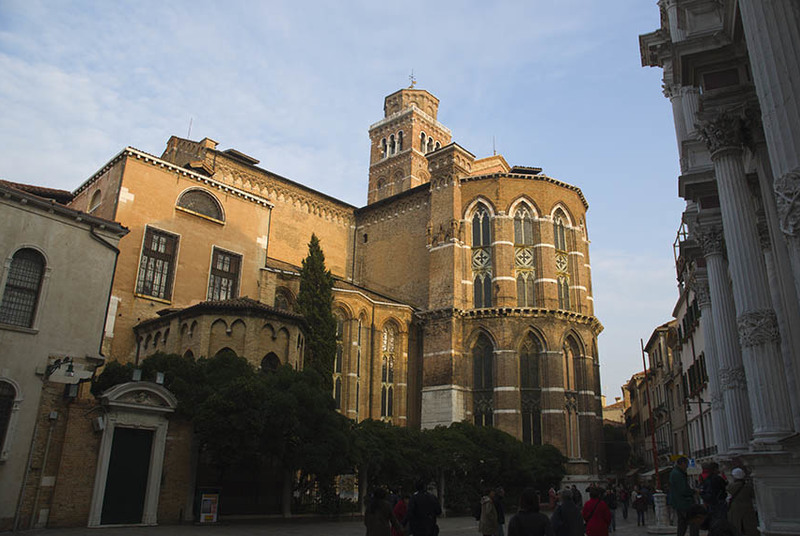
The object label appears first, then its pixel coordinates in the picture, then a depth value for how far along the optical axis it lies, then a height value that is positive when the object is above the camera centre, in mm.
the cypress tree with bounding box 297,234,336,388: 27750 +7266
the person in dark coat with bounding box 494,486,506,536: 11783 -478
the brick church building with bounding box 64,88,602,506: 27844 +10109
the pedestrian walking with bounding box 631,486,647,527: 22252 -765
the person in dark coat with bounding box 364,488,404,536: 8266 -491
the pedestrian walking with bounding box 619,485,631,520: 27453 -845
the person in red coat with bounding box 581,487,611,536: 7957 -396
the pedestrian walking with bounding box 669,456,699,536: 10039 -119
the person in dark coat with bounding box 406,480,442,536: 8789 -470
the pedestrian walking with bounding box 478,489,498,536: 11047 -658
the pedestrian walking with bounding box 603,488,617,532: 20634 -548
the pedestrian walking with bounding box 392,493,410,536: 11758 -574
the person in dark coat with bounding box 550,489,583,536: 7387 -422
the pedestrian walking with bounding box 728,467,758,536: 8195 -264
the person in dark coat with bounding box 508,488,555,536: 6047 -373
